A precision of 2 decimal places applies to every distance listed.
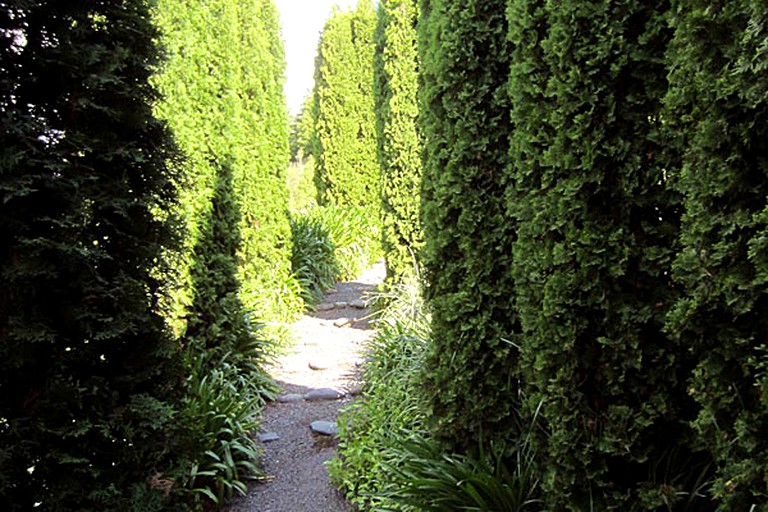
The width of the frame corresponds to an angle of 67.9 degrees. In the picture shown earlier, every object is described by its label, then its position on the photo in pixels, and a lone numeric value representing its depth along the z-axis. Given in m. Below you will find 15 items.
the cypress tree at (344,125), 12.33
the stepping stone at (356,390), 5.39
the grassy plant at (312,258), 8.68
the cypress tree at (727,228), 1.51
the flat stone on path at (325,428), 4.53
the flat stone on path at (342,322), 7.65
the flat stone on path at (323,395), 5.31
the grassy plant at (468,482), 2.63
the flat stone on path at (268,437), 4.48
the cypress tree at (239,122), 4.76
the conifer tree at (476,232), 2.93
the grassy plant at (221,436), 3.47
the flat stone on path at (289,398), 5.24
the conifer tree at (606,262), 2.07
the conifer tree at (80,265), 2.19
